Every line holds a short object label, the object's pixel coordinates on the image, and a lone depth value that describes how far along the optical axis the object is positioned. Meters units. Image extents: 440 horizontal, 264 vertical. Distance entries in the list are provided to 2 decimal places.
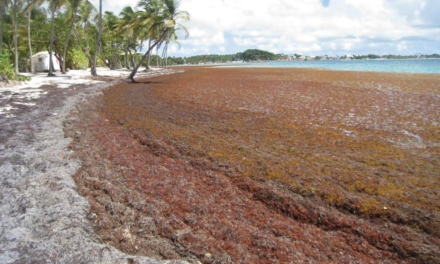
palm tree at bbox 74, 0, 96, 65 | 30.20
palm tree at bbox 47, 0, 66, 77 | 23.29
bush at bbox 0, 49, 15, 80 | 15.80
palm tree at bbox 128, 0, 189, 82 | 25.36
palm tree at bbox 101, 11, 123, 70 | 41.49
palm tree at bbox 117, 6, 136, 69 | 37.12
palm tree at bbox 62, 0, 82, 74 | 23.79
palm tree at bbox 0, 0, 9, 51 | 18.33
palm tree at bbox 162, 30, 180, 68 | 48.84
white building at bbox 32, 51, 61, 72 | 30.94
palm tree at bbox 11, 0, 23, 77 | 21.01
